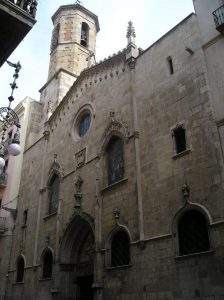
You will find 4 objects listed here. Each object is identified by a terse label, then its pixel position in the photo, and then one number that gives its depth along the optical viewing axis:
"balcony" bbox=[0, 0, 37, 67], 6.52
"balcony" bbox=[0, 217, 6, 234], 22.34
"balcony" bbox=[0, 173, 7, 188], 22.45
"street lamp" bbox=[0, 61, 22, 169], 10.38
